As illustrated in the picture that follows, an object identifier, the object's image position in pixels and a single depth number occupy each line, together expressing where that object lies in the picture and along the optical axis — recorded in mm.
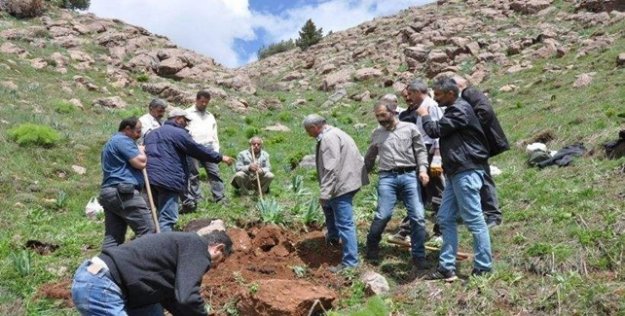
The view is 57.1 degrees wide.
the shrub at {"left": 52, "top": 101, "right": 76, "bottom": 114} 15039
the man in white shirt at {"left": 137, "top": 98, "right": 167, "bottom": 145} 7452
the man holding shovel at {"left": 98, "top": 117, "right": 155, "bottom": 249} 5328
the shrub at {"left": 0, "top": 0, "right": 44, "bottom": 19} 25609
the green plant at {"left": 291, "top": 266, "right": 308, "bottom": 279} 5913
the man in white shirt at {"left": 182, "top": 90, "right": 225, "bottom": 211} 8500
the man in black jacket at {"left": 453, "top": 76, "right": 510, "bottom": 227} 5516
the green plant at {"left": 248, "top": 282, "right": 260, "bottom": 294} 5100
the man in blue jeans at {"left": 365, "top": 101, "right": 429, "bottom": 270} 5758
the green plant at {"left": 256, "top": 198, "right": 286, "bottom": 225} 7078
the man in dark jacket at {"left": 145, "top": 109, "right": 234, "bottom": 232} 6113
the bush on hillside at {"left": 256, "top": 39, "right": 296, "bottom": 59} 42219
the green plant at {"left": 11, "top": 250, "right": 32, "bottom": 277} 5821
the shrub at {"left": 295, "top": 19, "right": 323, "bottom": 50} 36781
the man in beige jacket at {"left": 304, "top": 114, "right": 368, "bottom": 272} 5719
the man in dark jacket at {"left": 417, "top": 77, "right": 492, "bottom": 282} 4980
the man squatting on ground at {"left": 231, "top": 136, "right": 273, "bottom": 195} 9109
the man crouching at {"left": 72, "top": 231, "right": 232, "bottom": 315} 3449
